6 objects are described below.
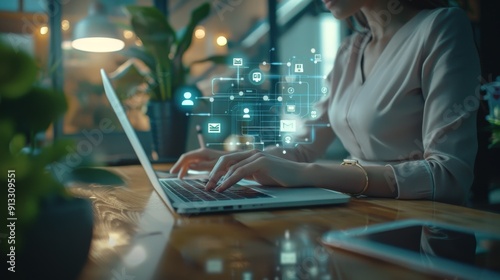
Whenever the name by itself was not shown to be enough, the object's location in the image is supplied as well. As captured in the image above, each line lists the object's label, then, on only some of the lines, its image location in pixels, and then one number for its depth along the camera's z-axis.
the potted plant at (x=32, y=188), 0.24
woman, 0.68
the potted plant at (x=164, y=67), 1.54
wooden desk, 0.31
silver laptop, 0.53
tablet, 0.30
